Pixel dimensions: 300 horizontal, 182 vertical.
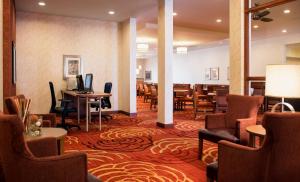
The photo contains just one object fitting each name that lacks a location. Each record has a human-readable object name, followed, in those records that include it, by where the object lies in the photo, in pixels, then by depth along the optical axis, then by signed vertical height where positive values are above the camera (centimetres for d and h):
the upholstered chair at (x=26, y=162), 175 -54
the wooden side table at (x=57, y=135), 262 -51
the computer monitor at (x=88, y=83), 698 +3
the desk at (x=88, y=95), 583 -24
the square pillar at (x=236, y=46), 427 +61
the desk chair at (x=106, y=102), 721 -49
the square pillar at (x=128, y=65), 848 +63
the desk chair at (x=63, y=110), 604 -59
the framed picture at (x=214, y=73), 1381 +53
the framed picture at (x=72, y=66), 841 +59
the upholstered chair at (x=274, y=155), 193 -55
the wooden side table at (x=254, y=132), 259 -48
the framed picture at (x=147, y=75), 2084 +70
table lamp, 256 +2
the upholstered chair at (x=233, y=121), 340 -53
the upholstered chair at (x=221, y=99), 791 -46
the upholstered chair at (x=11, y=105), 267 -21
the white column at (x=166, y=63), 639 +50
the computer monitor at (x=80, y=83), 666 +3
